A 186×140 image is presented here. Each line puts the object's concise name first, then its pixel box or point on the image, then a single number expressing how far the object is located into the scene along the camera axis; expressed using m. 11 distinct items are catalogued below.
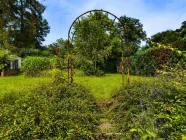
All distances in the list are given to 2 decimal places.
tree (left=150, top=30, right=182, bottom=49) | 12.51
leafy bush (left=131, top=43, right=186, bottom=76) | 6.64
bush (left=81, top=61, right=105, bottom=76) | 7.85
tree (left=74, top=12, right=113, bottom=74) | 8.60
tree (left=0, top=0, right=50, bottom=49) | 13.08
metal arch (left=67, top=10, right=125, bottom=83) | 3.86
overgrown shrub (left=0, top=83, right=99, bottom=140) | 1.70
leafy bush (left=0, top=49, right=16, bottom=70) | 8.73
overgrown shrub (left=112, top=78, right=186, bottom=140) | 1.65
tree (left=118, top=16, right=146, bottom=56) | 16.77
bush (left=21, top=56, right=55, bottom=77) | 8.24
